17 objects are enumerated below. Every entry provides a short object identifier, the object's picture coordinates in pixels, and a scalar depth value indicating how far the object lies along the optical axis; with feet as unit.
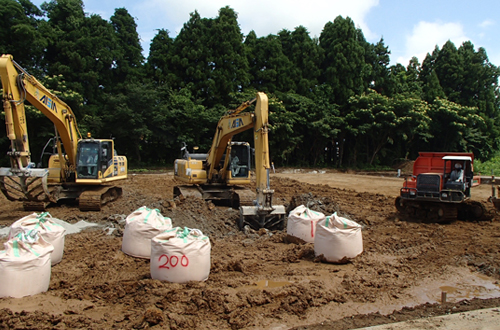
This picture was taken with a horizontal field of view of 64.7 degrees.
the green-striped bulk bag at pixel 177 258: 16.87
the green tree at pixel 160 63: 101.24
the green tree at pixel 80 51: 86.84
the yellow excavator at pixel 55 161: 32.37
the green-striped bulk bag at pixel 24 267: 15.12
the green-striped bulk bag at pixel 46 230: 19.99
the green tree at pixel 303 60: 107.14
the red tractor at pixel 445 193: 34.19
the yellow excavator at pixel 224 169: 36.09
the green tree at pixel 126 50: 100.07
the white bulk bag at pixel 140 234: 21.30
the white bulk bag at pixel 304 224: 24.98
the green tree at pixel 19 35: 78.74
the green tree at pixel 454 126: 95.71
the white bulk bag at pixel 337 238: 20.90
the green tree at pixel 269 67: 107.55
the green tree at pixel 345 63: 102.83
